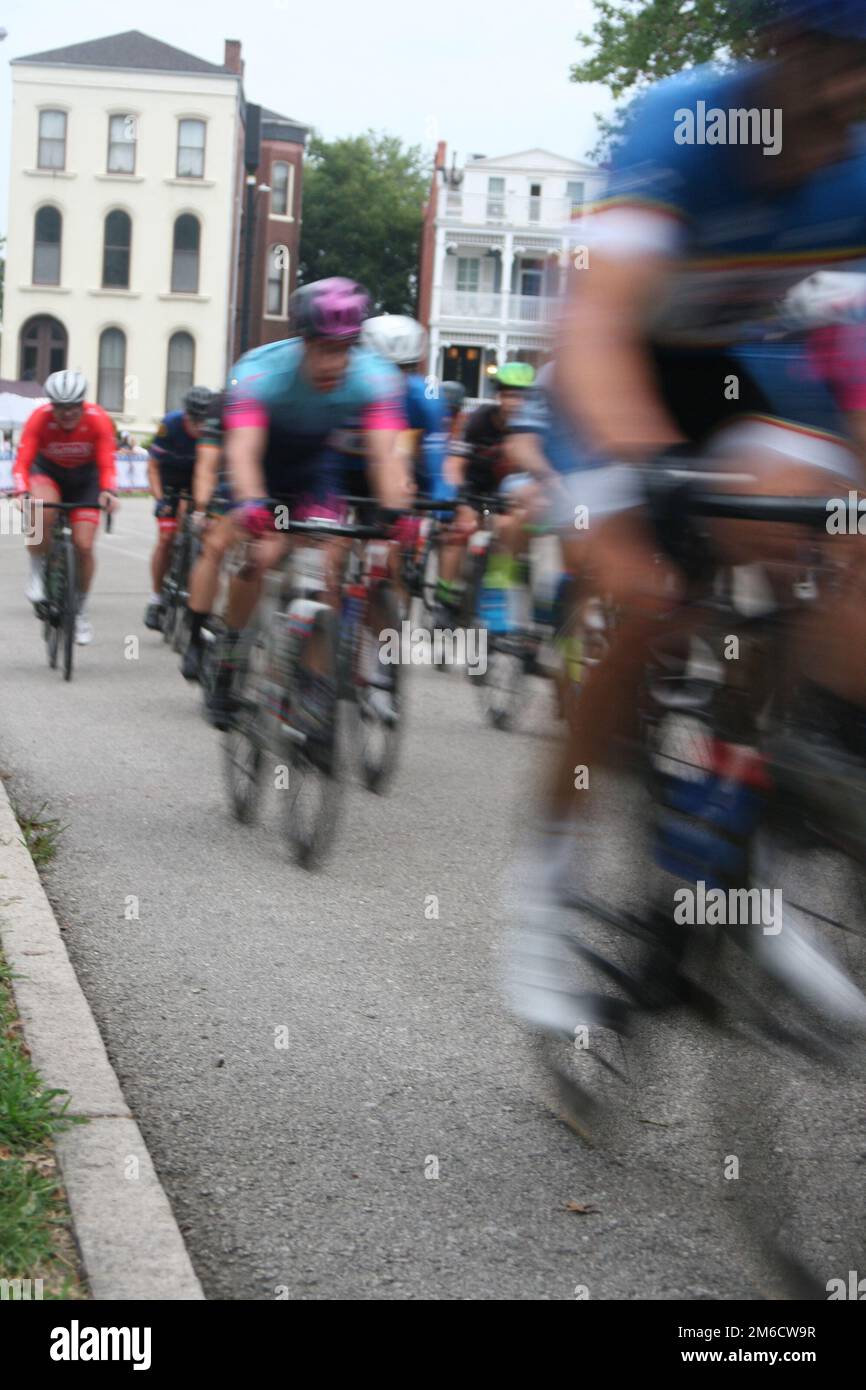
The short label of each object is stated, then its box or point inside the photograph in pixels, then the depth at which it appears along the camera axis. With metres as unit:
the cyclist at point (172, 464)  12.94
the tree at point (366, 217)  93.44
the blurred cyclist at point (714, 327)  2.65
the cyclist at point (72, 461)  11.58
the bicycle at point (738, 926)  2.68
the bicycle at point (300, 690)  6.18
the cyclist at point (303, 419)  6.69
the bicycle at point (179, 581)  12.00
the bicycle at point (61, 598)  10.98
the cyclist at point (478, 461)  11.65
